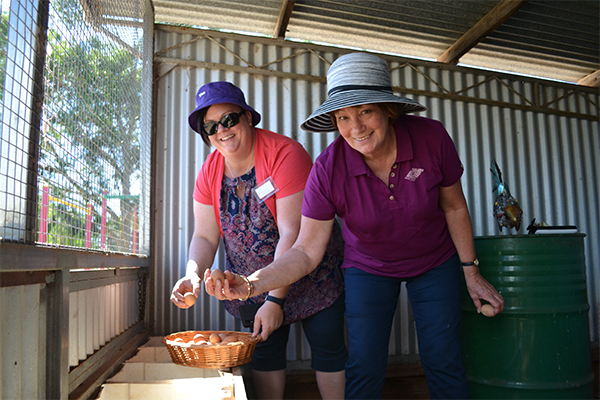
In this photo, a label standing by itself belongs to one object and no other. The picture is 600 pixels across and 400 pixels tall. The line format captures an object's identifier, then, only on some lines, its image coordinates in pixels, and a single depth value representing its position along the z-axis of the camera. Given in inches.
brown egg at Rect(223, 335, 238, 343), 87.2
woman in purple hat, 88.8
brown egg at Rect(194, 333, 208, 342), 88.9
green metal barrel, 98.0
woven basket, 80.6
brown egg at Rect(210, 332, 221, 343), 87.0
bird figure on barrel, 143.5
